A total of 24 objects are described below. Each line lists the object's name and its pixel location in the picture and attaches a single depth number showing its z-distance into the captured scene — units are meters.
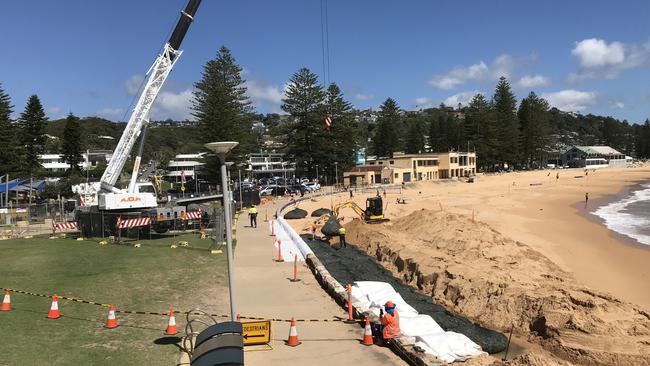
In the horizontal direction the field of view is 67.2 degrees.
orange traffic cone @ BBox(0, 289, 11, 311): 11.53
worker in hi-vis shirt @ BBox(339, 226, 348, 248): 23.94
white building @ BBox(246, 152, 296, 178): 142.25
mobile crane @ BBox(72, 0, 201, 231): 26.58
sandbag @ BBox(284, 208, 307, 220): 36.97
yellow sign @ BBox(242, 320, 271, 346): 9.85
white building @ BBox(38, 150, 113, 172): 113.94
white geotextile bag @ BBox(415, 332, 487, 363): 9.46
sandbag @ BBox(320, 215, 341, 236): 26.23
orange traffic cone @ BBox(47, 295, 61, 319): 11.09
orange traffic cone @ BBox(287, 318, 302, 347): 9.98
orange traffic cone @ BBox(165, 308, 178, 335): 10.42
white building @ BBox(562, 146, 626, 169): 135.88
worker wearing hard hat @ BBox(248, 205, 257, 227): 31.26
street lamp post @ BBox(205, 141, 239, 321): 8.08
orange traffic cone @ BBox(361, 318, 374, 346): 10.00
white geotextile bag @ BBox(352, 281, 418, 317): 12.50
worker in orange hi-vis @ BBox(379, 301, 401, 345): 9.97
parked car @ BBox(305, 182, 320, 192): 68.57
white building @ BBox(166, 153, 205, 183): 117.72
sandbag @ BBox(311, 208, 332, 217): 37.31
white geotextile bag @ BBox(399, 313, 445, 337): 10.97
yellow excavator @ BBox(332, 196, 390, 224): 32.12
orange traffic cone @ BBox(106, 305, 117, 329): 10.64
